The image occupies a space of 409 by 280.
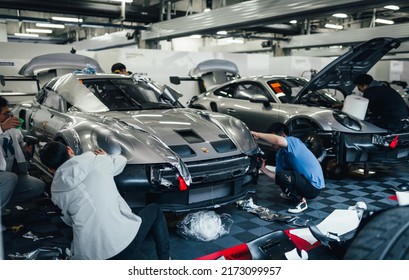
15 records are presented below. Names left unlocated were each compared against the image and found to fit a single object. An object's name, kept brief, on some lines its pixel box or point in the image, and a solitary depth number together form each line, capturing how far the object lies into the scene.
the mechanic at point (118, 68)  5.92
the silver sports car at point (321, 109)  4.55
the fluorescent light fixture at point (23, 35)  15.03
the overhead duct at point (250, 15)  6.18
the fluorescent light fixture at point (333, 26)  14.76
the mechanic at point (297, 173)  3.67
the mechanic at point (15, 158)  3.22
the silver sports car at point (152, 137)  2.86
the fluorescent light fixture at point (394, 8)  11.37
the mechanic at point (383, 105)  4.72
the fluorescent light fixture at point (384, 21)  13.54
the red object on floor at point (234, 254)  2.30
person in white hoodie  2.00
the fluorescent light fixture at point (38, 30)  15.78
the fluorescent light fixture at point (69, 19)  10.40
